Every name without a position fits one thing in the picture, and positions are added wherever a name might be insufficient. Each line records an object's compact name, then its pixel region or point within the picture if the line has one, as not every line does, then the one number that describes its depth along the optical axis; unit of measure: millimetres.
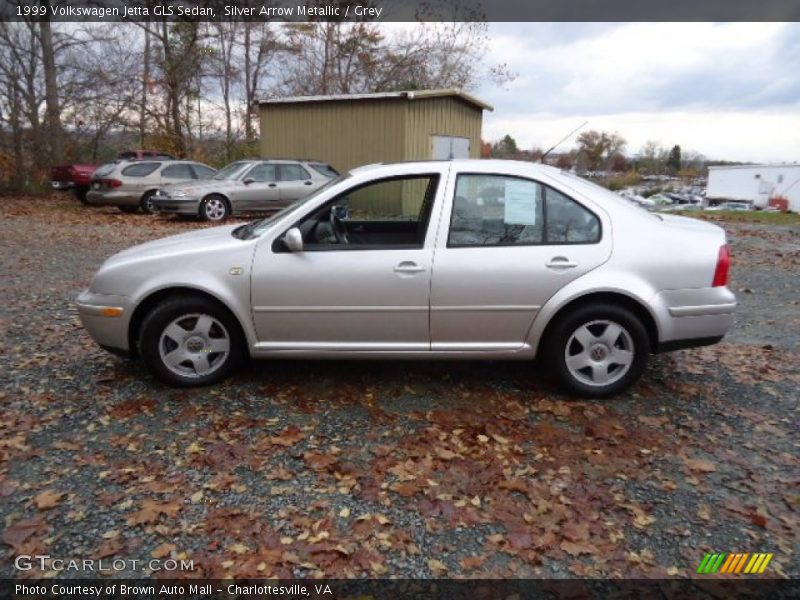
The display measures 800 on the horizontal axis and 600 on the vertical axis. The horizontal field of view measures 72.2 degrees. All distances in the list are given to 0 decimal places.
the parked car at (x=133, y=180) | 14578
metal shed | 14594
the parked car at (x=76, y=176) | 17156
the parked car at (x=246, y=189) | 13117
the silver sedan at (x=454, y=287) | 3648
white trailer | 52344
